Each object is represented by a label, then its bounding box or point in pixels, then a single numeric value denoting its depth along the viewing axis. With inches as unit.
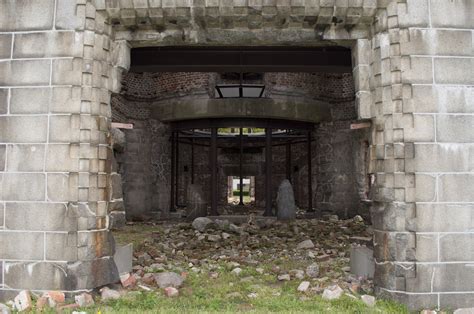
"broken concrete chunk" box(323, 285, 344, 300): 171.2
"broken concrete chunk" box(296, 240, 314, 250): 308.0
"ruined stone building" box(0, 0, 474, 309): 167.3
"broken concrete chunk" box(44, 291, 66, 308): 159.8
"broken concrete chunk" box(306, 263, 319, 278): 217.5
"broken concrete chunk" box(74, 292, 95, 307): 161.3
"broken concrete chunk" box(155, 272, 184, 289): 195.0
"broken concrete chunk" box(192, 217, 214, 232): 402.5
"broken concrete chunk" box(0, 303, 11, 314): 149.6
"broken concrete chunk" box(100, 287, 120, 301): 168.5
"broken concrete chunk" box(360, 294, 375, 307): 162.3
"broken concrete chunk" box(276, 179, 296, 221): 499.5
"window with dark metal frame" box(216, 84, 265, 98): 525.3
